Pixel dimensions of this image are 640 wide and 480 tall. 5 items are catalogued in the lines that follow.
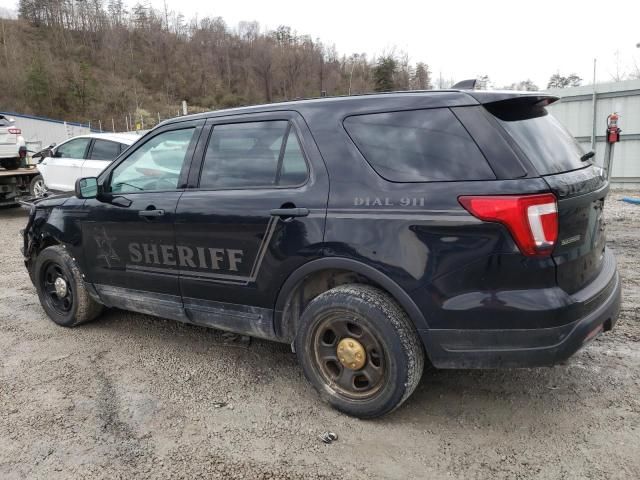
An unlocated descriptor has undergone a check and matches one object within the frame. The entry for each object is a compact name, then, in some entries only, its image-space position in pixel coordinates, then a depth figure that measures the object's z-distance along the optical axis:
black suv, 2.39
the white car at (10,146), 11.18
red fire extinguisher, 10.77
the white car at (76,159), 9.31
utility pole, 12.20
